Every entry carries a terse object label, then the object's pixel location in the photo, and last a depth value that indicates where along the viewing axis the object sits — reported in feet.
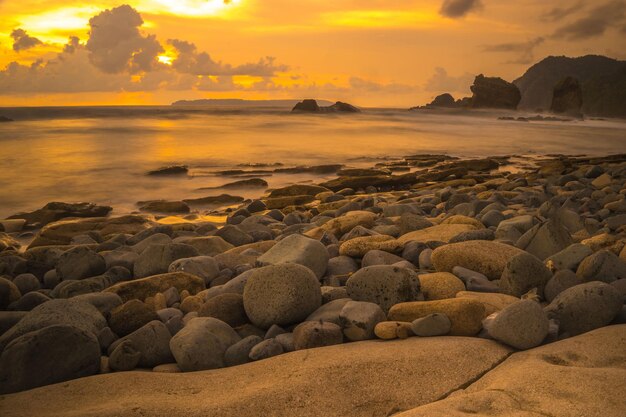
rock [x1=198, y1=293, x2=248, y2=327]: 11.24
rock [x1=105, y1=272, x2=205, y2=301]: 13.34
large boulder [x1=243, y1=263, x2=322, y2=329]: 10.57
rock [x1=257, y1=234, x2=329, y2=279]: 13.35
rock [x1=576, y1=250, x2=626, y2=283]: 11.60
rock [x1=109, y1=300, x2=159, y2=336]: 11.29
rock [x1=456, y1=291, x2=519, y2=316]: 10.53
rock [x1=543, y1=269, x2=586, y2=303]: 11.34
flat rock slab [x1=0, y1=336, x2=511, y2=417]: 7.26
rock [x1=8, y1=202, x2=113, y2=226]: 29.84
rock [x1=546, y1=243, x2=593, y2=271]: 12.47
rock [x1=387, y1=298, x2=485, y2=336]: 9.49
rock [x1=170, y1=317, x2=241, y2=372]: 9.45
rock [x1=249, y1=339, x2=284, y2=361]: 9.45
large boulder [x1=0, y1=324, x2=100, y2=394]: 8.69
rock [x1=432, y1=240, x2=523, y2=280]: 13.02
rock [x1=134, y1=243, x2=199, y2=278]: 15.40
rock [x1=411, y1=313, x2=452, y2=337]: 9.39
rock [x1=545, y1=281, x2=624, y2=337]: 9.70
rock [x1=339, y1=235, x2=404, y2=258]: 14.74
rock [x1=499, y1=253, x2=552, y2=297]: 11.63
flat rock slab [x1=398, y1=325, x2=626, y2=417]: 6.46
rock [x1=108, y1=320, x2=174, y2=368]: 9.94
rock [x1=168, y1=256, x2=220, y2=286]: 14.44
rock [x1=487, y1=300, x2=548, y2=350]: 8.91
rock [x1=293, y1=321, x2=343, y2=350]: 9.51
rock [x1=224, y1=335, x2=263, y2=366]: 9.57
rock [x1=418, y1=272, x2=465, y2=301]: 11.60
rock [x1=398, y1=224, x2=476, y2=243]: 16.24
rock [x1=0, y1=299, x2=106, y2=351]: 9.99
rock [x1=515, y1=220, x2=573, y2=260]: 14.19
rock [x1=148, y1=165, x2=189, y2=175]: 51.83
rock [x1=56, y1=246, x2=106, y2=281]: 15.46
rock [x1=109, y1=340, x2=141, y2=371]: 9.70
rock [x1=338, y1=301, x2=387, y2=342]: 9.70
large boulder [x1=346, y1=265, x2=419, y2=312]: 11.08
